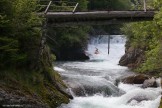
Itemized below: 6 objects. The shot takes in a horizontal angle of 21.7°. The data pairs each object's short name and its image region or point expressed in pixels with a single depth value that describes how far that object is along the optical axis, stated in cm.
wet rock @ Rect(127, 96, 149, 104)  2786
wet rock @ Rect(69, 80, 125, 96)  2997
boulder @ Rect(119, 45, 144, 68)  4620
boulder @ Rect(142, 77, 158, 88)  3198
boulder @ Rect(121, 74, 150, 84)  3381
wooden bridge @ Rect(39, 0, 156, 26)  2859
